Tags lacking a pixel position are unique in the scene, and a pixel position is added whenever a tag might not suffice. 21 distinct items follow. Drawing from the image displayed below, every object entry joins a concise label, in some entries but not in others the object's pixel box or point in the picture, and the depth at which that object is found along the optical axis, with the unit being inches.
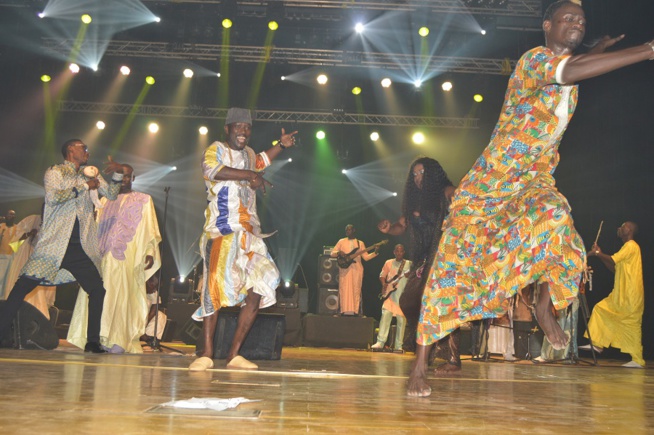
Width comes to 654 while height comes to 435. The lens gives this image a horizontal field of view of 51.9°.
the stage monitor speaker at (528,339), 360.5
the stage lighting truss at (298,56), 507.2
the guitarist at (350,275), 474.9
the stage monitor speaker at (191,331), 413.7
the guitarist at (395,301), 428.8
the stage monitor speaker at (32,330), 247.8
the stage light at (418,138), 577.9
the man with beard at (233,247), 188.4
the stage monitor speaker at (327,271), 495.5
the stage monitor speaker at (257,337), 232.4
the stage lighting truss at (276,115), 550.6
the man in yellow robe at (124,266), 257.1
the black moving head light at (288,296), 460.4
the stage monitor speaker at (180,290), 456.8
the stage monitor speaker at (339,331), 446.0
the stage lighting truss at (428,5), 464.8
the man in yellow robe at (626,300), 345.1
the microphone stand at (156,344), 282.8
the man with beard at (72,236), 231.6
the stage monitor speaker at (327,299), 492.7
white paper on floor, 86.1
